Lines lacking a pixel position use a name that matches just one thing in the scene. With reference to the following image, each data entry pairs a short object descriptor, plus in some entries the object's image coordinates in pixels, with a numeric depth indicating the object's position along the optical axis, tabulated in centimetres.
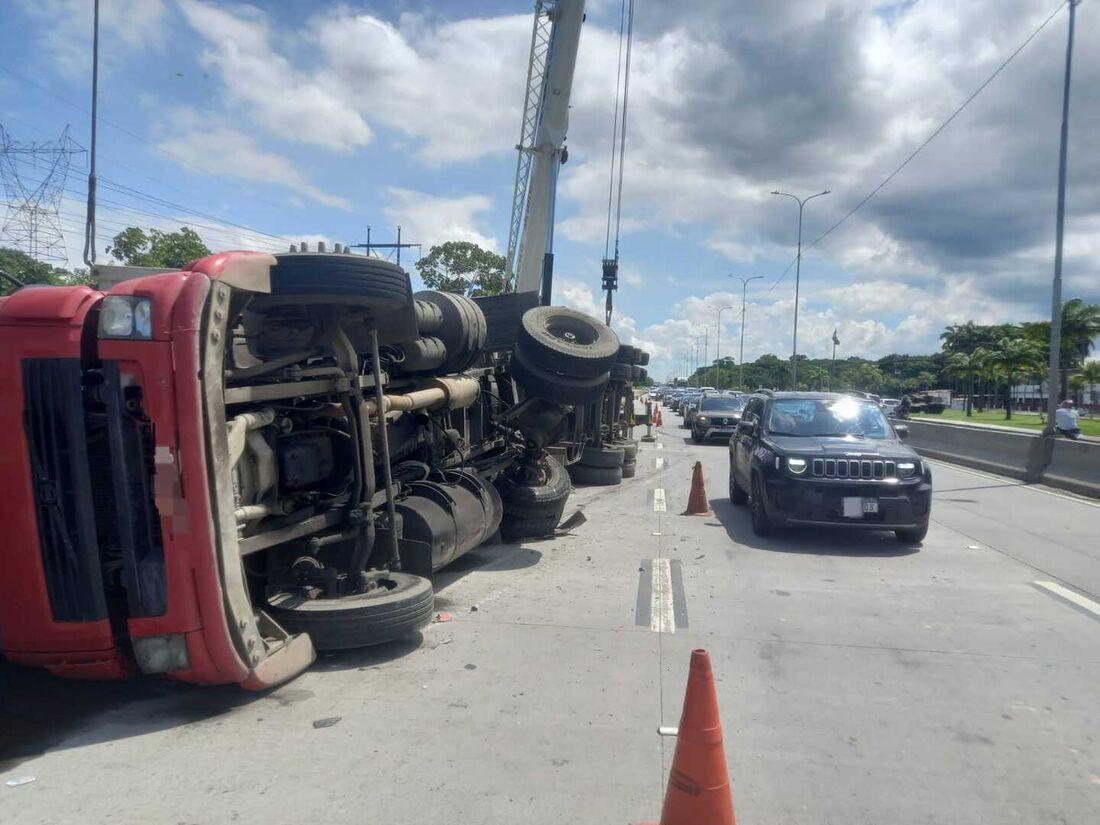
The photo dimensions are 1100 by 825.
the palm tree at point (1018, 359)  6294
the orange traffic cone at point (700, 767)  307
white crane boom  2003
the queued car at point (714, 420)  2661
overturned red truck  397
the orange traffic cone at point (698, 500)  1119
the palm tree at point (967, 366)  7525
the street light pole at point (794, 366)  4453
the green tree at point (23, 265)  1402
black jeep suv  884
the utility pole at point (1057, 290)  1717
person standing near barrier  2041
